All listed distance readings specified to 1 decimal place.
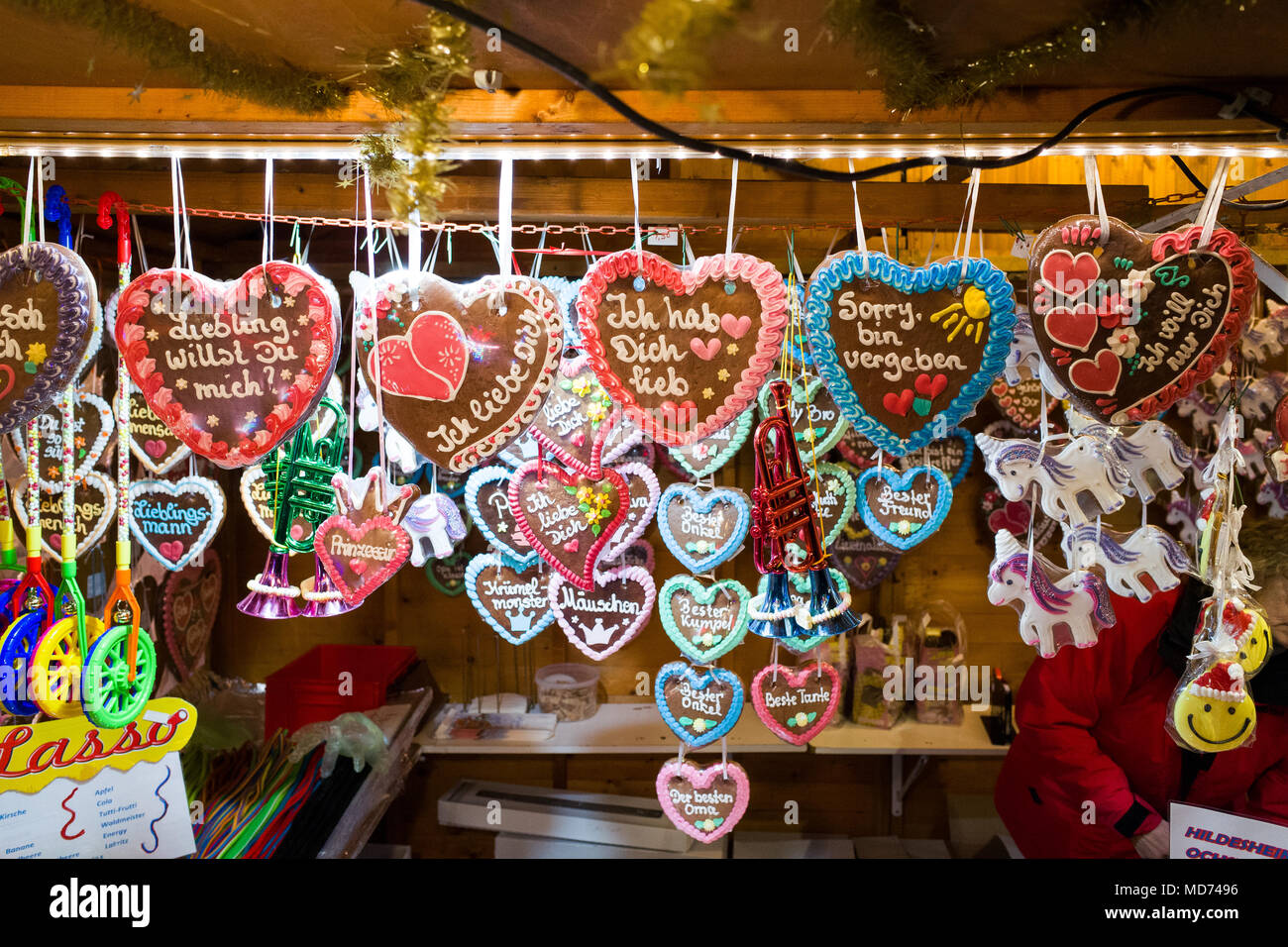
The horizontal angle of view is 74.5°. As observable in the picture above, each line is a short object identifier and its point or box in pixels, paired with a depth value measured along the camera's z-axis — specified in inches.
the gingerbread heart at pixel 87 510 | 89.3
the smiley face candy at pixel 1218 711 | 65.6
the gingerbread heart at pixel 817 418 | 91.8
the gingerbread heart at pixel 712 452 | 78.1
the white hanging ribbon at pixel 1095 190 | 55.7
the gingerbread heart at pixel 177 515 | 86.0
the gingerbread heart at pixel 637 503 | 76.5
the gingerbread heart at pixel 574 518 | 71.7
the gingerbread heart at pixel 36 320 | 56.9
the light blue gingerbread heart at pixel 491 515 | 84.5
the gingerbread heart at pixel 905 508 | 77.4
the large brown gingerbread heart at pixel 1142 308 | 55.8
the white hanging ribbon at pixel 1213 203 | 55.8
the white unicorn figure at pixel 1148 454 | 70.1
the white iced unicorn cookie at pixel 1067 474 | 70.2
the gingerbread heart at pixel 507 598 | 83.9
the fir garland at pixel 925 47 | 46.8
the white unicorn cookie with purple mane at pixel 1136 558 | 69.6
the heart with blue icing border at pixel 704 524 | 73.9
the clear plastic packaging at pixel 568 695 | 130.8
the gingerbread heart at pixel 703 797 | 74.5
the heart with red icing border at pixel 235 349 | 56.6
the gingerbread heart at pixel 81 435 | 92.1
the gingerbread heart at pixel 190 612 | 119.6
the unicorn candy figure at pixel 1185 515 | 114.4
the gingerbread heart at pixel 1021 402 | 118.3
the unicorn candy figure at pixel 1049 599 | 69.6
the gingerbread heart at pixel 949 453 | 113.2
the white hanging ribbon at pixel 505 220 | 57.8
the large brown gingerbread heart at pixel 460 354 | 56.6
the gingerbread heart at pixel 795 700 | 75.6
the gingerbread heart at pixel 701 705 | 75.6
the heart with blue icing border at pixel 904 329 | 56.9
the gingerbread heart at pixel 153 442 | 88.0
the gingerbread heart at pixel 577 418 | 74.2
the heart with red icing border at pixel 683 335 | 56.7
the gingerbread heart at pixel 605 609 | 81.3
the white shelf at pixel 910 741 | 117.5
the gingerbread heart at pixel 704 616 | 75.3
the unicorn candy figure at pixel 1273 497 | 97.4
